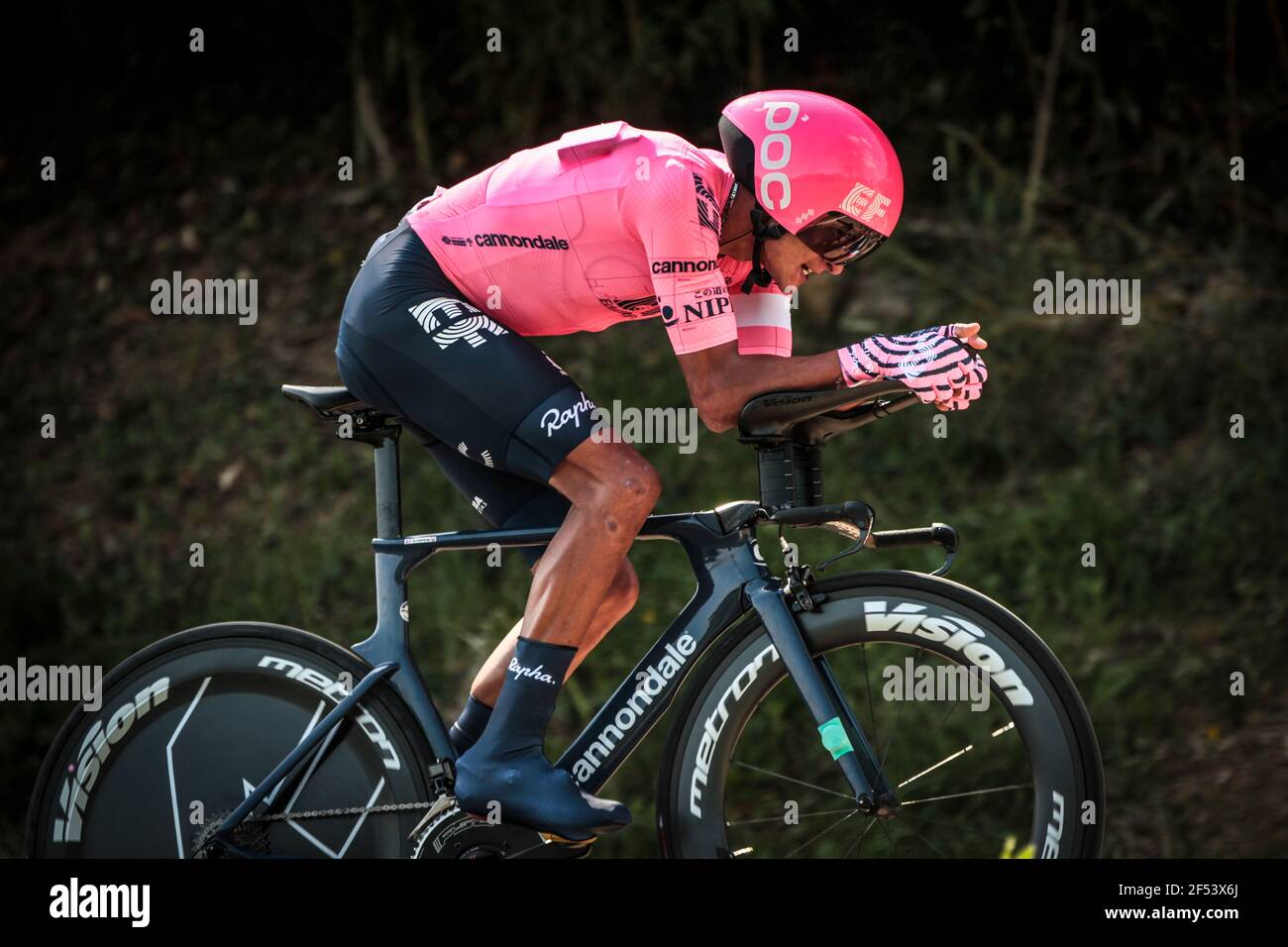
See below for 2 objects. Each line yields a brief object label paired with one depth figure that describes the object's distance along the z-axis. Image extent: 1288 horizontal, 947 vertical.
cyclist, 6.54
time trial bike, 6.44
